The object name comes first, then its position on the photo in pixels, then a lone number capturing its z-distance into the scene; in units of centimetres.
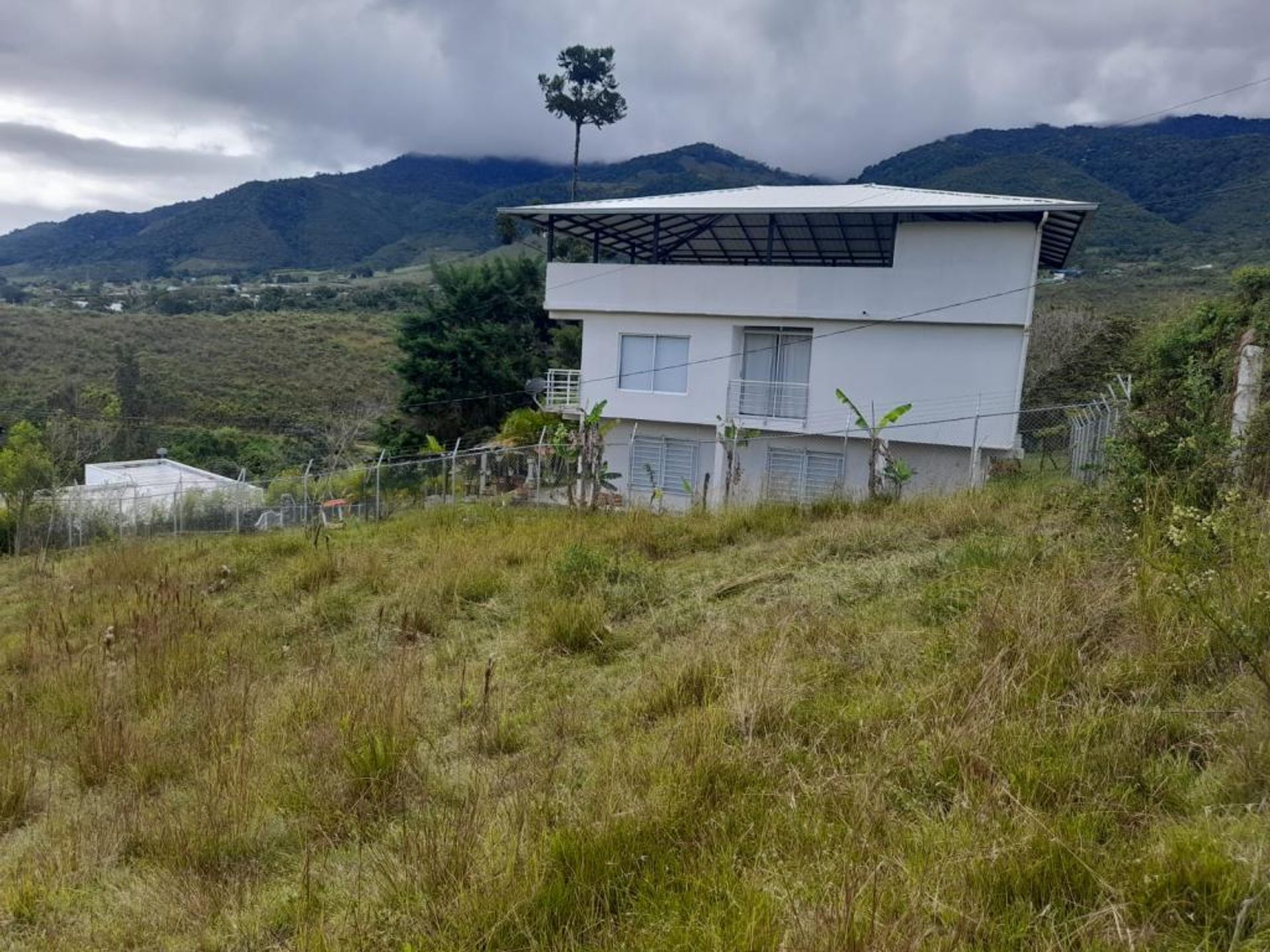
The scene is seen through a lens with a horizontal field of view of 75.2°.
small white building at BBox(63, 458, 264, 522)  2002
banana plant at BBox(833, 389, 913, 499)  1229
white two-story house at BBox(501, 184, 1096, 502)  1914
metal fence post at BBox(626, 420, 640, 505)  2261
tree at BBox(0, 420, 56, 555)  2102
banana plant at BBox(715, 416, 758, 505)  1575
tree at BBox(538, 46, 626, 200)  4603
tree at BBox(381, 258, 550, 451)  3331
